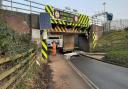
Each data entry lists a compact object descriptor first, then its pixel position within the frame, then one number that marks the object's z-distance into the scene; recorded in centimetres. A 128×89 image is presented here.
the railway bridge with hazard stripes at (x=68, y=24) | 914
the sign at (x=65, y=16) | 926
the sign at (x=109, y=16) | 1882
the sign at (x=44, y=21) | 734
